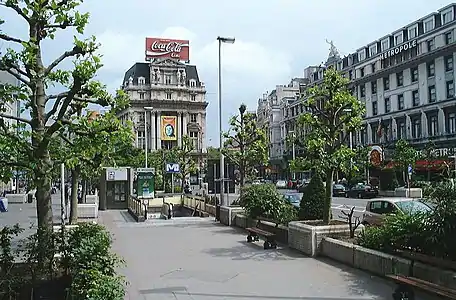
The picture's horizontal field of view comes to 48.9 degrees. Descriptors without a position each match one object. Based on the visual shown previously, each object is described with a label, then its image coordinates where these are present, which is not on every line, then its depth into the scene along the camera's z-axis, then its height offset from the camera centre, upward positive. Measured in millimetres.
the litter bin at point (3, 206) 34656 -1338
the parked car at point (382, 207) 16547 -842
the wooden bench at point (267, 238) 14570 -1607
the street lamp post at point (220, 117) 22398 +3380
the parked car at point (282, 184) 72875 -136
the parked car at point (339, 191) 50438 -867
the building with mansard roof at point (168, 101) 108938 +18691
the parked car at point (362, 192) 46844 -923
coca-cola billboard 114875 +31222
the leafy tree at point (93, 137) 9031 +880
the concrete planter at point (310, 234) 13008 -1353
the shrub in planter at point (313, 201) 15547 -565
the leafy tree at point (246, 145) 25755 +2008
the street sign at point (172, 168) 40281 +1328
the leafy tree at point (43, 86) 8898 +1839
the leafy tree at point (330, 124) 13992 +1732
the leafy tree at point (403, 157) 44688 +2265
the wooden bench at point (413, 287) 7498 -1650
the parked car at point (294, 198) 26050 -805
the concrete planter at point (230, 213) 21484 -1282
